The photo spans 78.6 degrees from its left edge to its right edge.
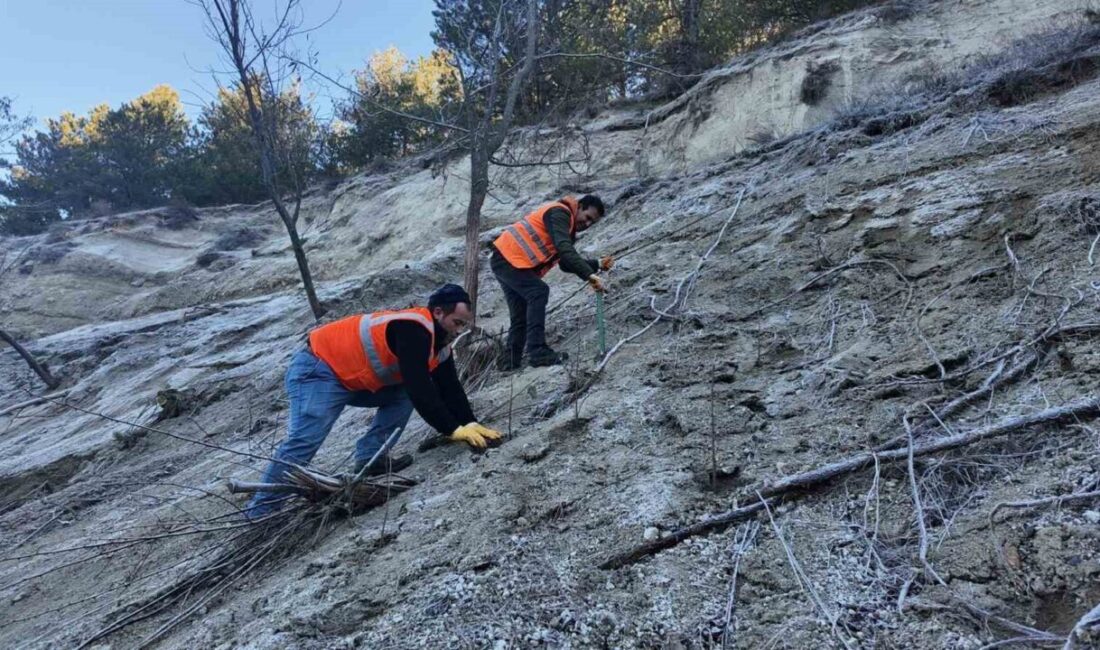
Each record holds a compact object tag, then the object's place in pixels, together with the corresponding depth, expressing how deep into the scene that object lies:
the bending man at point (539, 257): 4.67
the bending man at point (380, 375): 3.37
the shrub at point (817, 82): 8.73
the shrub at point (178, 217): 17.58
